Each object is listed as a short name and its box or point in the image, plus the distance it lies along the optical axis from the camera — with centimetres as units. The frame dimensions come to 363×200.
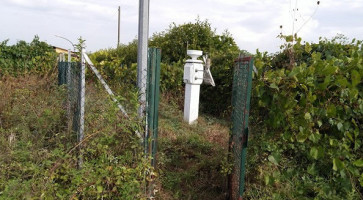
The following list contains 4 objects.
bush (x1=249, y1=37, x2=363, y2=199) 258
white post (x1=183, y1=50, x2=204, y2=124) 644
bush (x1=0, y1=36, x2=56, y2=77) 880
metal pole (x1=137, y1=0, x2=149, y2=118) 338
